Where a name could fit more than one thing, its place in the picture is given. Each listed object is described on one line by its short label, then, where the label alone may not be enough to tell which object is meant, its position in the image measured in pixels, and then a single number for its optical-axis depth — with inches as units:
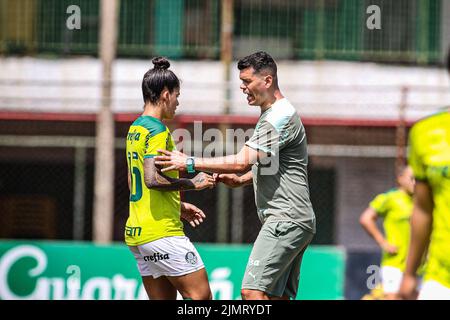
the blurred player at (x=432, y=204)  350.6
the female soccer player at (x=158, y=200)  496.7
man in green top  509.7
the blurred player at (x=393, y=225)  808.3
